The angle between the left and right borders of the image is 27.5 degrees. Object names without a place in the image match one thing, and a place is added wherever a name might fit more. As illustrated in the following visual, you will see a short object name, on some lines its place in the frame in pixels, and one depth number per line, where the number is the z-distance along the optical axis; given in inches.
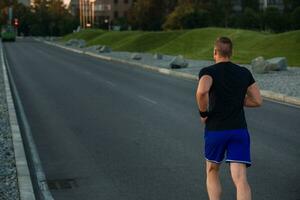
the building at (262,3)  4779.5
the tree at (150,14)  3846.0
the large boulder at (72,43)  3246.3
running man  210.7
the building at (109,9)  6663.4
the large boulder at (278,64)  1051.3
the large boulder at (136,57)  1643.7
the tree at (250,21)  2906.0
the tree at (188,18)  2901.1
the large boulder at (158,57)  1668.8
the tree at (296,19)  2381.9
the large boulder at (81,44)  2966.8
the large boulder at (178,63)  1251.9
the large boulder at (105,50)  2183.7
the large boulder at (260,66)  1027.9
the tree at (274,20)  2486.5
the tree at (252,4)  4116.6
